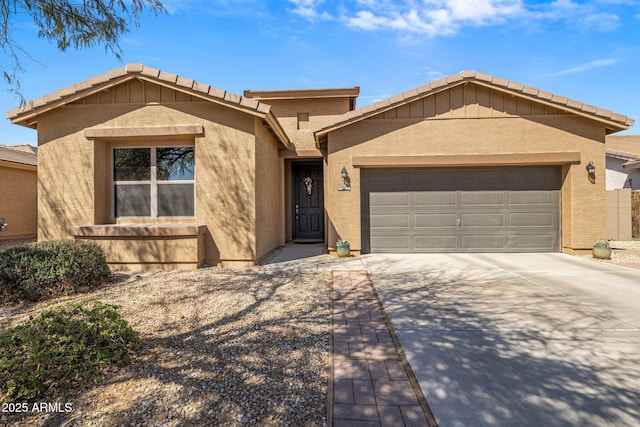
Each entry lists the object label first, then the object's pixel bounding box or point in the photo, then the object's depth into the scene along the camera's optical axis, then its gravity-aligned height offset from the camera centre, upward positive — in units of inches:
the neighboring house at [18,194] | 459.5 +31.5
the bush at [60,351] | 94.0 -47.8
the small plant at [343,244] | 327.9 -35.2
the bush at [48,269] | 188.9 -36.0
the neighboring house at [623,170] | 553.0 +76.0
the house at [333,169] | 282.7 +44.8
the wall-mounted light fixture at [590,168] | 321.7 +44.1
